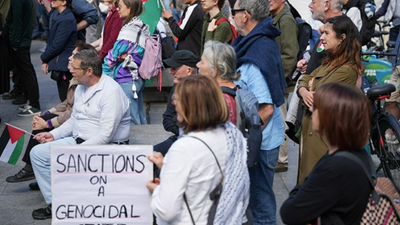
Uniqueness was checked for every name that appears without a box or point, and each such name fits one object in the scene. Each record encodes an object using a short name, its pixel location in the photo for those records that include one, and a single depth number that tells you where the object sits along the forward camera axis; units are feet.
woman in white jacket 17.27
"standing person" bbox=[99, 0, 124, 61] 42.61
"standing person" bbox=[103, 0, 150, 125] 40.04
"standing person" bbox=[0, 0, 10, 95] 49.27
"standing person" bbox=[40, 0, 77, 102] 43.85
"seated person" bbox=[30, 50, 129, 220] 29.52
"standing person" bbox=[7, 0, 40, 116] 49.60
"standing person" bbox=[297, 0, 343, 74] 32.48
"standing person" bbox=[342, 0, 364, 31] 41.16
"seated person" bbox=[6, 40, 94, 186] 33.99
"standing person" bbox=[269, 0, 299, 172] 34.53
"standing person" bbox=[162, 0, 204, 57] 43.85
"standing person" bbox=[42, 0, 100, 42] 47.20
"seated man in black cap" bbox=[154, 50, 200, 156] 27.16
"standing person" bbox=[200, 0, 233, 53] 39.09
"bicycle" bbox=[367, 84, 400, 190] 32.26
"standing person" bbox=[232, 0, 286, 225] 25.24
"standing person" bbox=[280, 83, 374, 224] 15.52
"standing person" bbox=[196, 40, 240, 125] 23.23
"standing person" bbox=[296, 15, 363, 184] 25.75
